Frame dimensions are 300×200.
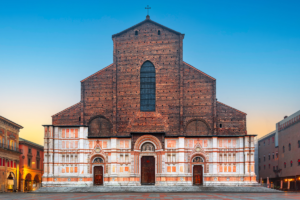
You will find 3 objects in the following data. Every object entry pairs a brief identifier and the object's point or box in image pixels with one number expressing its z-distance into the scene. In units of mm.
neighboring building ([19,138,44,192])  52688
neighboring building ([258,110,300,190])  48175
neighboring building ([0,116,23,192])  44969
